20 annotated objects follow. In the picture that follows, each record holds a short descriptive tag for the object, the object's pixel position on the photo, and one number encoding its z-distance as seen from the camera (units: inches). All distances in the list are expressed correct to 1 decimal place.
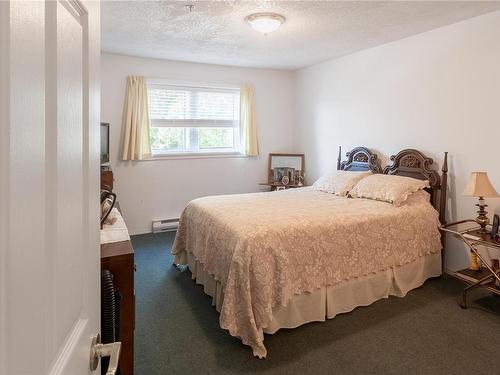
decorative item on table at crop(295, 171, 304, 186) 210.5
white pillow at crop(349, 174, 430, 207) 125.9
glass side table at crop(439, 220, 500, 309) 103.9
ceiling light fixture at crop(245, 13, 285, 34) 115.9
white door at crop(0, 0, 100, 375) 15.2
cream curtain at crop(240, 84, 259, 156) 208.2
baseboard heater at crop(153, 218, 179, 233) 192.5
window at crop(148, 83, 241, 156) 191.0
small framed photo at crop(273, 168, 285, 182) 214.5
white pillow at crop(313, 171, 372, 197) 147.5
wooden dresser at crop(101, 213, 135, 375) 58.6
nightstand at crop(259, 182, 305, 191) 207.1
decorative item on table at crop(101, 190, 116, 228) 71.6
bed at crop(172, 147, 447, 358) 89.0
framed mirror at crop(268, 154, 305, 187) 211.2
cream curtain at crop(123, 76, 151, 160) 178.5
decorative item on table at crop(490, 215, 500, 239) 107.9
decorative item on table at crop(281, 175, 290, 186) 209.0
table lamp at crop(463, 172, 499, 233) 108.4
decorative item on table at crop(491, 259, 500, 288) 113.1
